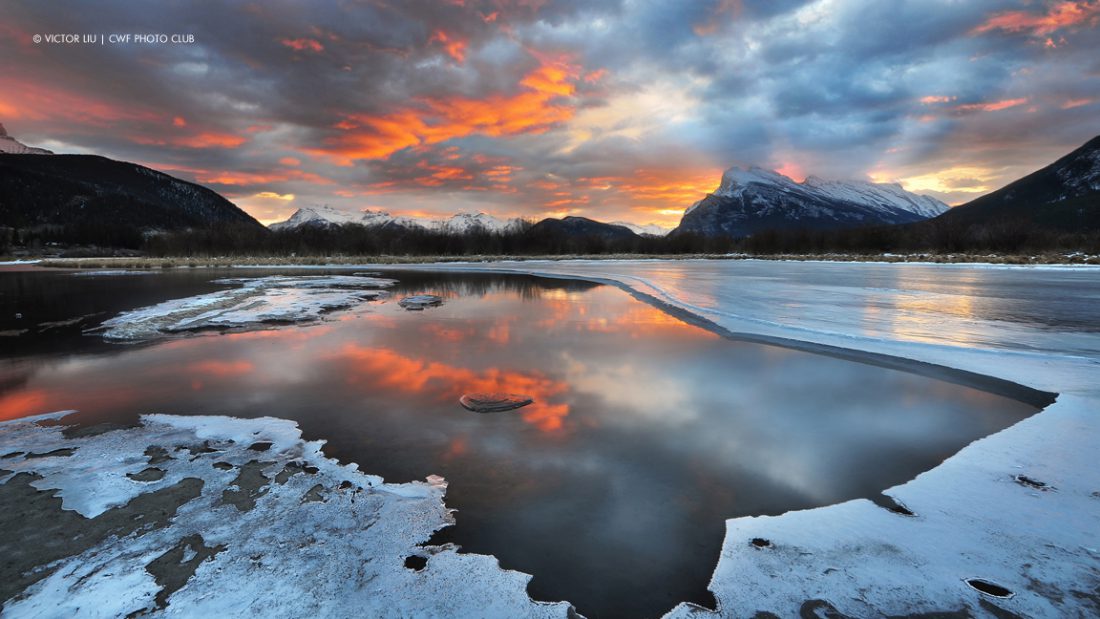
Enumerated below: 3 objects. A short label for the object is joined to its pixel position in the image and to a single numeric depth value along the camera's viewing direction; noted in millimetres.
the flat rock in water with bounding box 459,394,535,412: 5715
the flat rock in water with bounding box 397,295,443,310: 15856
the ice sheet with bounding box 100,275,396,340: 11484
